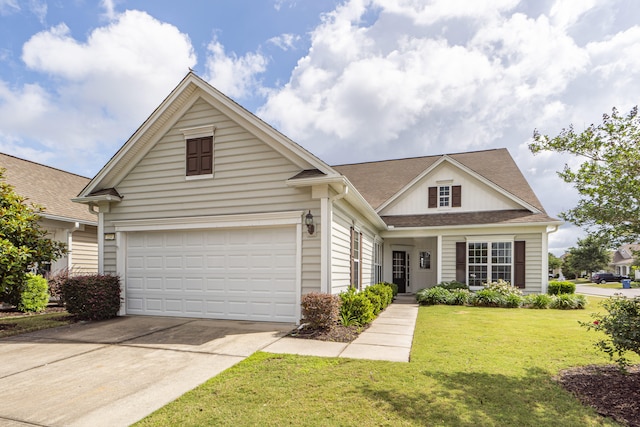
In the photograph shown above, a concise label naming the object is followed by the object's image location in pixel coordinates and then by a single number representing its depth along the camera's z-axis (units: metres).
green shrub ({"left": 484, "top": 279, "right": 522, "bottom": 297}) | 13.64
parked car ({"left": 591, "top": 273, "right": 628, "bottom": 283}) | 44.26
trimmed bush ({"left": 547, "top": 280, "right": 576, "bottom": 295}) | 14.12
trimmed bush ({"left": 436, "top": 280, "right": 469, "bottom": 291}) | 14.65
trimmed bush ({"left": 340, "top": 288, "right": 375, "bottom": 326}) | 8.05
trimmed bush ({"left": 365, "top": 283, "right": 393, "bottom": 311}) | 10.87
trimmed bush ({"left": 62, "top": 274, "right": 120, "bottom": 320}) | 8.89
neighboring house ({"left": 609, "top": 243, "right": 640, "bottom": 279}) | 56.77
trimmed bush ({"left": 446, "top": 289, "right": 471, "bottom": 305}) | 13.38
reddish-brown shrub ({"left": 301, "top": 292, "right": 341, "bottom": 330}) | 7.19
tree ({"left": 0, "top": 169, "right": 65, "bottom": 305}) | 7.96
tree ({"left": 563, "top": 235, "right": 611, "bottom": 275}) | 46.94
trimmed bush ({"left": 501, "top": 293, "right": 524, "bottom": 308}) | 12.84
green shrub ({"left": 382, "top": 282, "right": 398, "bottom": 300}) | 14.49
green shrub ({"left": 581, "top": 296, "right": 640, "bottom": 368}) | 4.15
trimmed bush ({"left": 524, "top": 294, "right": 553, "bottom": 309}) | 12.59
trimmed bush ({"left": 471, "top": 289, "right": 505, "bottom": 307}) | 13.05
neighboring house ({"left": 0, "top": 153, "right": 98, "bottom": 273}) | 13.23
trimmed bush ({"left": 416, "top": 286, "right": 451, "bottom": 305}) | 13.45
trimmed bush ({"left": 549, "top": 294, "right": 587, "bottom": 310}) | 12.54
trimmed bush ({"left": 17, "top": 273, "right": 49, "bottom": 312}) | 10.32
